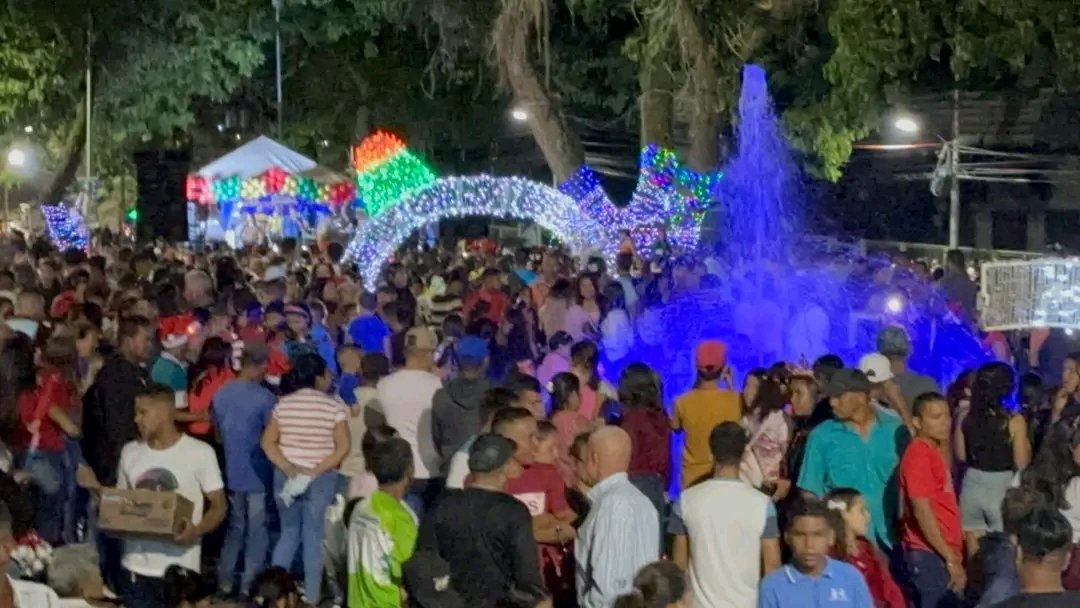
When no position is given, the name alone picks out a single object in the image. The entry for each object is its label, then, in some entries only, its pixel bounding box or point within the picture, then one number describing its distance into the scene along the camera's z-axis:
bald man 7.38
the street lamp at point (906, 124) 27.86
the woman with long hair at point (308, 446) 9.80
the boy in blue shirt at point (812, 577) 6.55
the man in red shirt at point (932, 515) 8.20
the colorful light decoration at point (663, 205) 22.44
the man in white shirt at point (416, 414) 10.05
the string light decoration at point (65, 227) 29.83
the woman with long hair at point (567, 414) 9.10
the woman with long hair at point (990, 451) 8.99
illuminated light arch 21.58
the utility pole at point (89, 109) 29.41
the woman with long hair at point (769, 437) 9.07
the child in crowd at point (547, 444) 8.21
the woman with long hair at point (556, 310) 14.76
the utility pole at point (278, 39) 35.88
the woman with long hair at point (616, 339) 14.25
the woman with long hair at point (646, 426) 9.22
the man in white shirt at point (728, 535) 7.33
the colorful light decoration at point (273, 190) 27.48
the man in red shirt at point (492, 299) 15.32
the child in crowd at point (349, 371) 11.24
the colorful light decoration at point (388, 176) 25.89
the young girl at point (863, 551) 7.55
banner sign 12.98
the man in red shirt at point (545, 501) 8.07
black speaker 23.55
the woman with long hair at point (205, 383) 10.89
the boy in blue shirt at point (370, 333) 13.64
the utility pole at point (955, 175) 25.08
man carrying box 8.27
